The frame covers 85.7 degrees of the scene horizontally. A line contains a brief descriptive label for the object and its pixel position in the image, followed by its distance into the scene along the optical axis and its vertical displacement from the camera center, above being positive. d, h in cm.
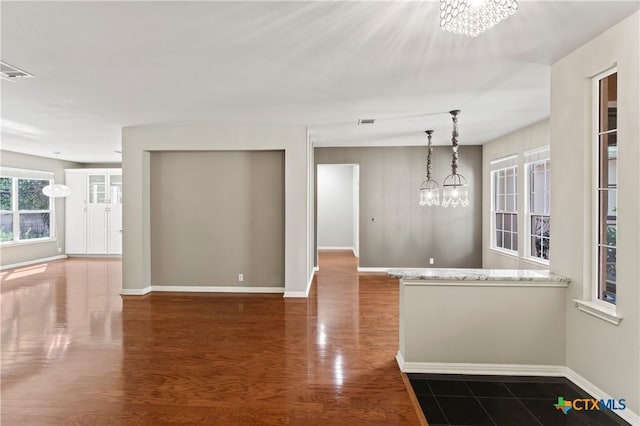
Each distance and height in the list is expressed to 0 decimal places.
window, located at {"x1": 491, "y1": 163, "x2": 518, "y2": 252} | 593 +3
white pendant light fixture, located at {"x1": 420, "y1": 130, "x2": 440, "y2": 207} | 516 +22
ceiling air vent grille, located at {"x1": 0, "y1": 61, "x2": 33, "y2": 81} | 291 +120
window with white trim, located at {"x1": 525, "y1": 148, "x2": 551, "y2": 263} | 501 +9
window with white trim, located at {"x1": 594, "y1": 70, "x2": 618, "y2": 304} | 243 +17
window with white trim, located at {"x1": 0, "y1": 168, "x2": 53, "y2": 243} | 746 +7
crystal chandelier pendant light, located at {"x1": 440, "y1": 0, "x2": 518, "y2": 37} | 145 +85
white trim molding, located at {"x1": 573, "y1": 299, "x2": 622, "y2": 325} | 229 -71
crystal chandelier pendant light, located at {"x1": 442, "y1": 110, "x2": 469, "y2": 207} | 450 +26
